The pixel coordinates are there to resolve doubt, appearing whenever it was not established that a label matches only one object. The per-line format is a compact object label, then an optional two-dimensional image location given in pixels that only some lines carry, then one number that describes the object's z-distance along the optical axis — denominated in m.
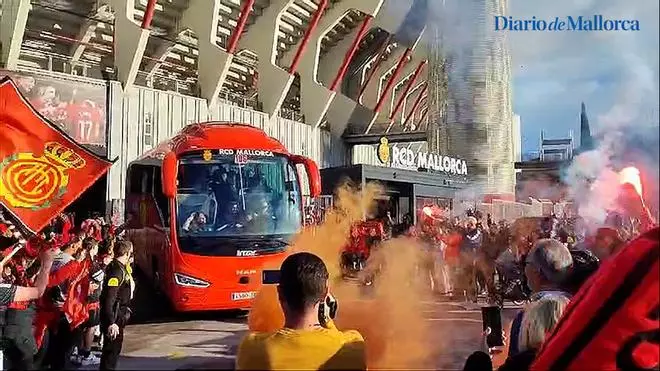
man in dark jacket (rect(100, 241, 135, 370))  4.11
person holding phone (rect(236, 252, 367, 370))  1.75
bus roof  7.23
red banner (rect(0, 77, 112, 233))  4.54
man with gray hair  2.69
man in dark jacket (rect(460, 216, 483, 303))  7.85
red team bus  7.10
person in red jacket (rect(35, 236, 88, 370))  3.65
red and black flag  1.62
